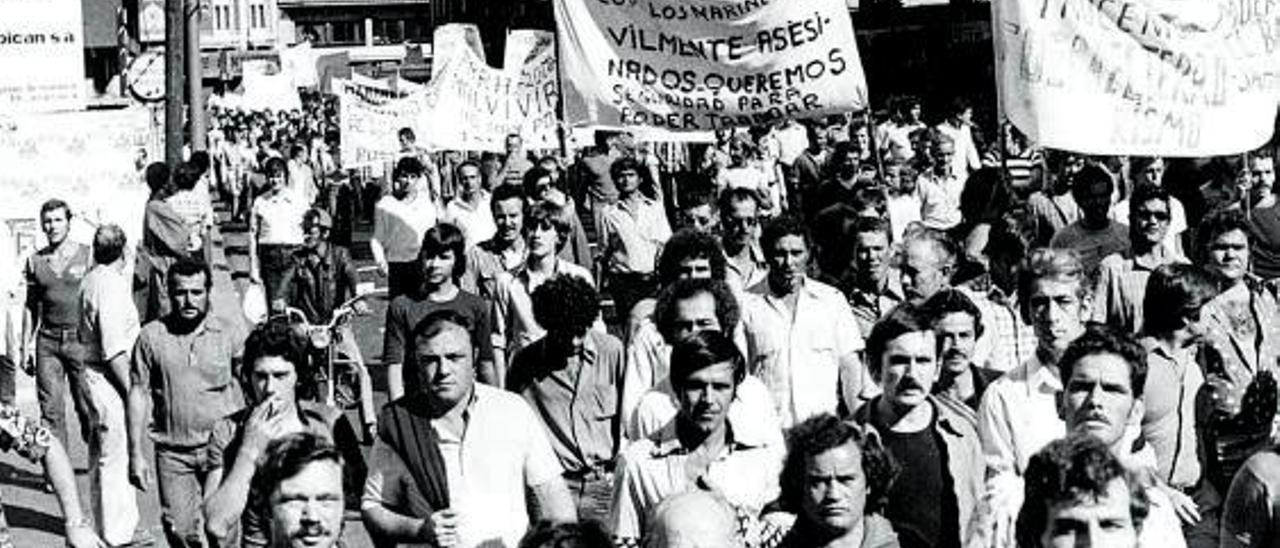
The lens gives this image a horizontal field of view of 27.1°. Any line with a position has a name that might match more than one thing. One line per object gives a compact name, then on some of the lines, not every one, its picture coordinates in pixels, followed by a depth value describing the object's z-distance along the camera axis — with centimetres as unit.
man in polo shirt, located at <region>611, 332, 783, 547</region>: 653
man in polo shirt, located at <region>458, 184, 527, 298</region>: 1112
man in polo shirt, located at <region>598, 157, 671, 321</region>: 1315
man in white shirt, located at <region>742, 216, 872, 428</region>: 834
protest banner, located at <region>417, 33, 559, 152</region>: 2272
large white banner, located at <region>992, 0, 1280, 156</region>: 971
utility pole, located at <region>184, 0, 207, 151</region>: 2666
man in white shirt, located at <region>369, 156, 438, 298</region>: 1545
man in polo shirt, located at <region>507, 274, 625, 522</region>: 842
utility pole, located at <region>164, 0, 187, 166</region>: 2373
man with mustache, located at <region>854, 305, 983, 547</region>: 636
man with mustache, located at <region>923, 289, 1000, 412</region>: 736
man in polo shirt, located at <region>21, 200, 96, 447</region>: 1209
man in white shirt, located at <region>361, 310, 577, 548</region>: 650
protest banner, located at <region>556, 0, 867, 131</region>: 1066
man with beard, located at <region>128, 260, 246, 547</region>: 920
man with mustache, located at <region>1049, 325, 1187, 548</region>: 640
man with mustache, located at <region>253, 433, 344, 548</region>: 551
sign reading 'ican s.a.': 1579
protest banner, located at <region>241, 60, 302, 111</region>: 4909
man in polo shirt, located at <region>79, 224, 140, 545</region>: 1095
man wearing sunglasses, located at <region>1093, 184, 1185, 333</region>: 929
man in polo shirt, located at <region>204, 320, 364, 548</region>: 717
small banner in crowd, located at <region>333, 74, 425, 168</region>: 2570
